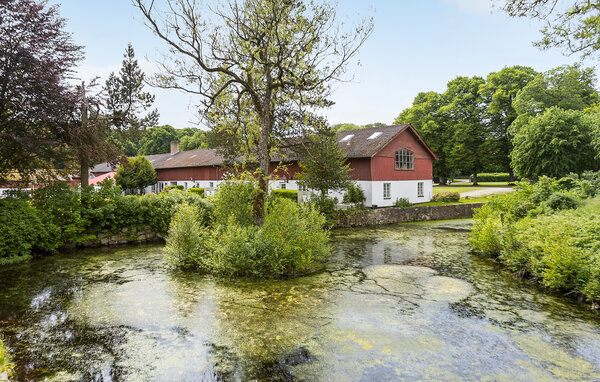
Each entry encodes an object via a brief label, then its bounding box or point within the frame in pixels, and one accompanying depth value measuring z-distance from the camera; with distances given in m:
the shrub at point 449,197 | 27.66
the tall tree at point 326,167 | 20.03
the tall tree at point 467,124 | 41.91
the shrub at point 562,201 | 10.47
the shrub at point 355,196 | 23.07
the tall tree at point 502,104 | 41.03
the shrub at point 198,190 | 27.84
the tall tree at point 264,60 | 9.57
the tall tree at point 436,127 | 45.06
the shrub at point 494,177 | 47.66
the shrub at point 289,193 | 22.06
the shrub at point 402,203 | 25.01
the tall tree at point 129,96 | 20.16
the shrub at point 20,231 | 10.79
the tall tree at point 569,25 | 9.18
